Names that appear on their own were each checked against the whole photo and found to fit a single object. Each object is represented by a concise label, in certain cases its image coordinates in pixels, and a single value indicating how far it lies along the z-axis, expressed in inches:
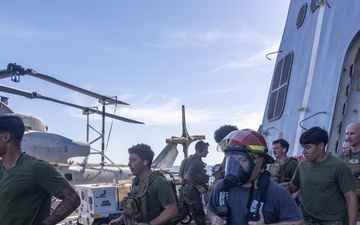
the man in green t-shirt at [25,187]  108.0
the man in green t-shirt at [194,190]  255.3
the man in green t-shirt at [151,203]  140.6
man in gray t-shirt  89.4
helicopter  525.7
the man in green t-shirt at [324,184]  126.3
